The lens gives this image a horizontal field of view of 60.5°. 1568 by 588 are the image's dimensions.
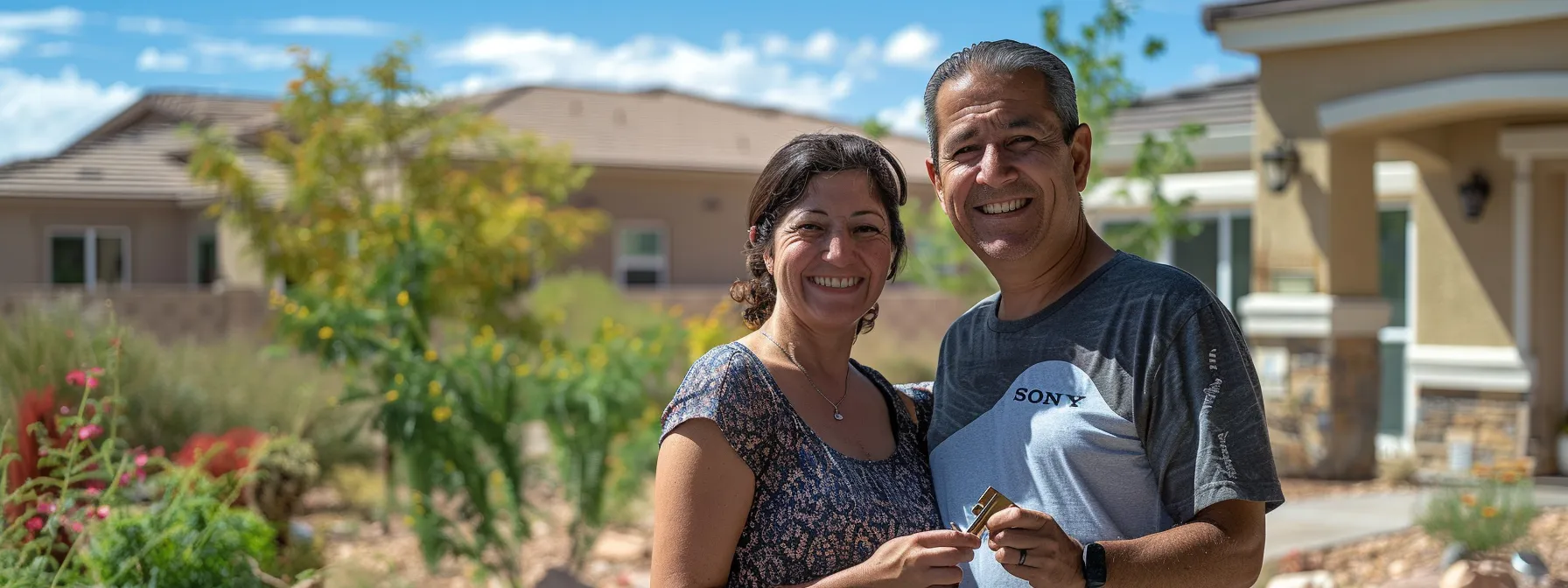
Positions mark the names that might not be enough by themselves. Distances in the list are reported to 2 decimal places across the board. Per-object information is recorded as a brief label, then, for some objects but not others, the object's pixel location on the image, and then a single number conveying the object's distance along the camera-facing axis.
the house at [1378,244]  9.62
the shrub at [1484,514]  6.55
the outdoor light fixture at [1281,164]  9.77
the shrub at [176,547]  3.68
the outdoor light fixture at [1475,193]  10.02
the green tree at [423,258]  6.57
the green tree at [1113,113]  10.62
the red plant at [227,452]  5.32
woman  2.25
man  2.05
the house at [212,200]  20.16
